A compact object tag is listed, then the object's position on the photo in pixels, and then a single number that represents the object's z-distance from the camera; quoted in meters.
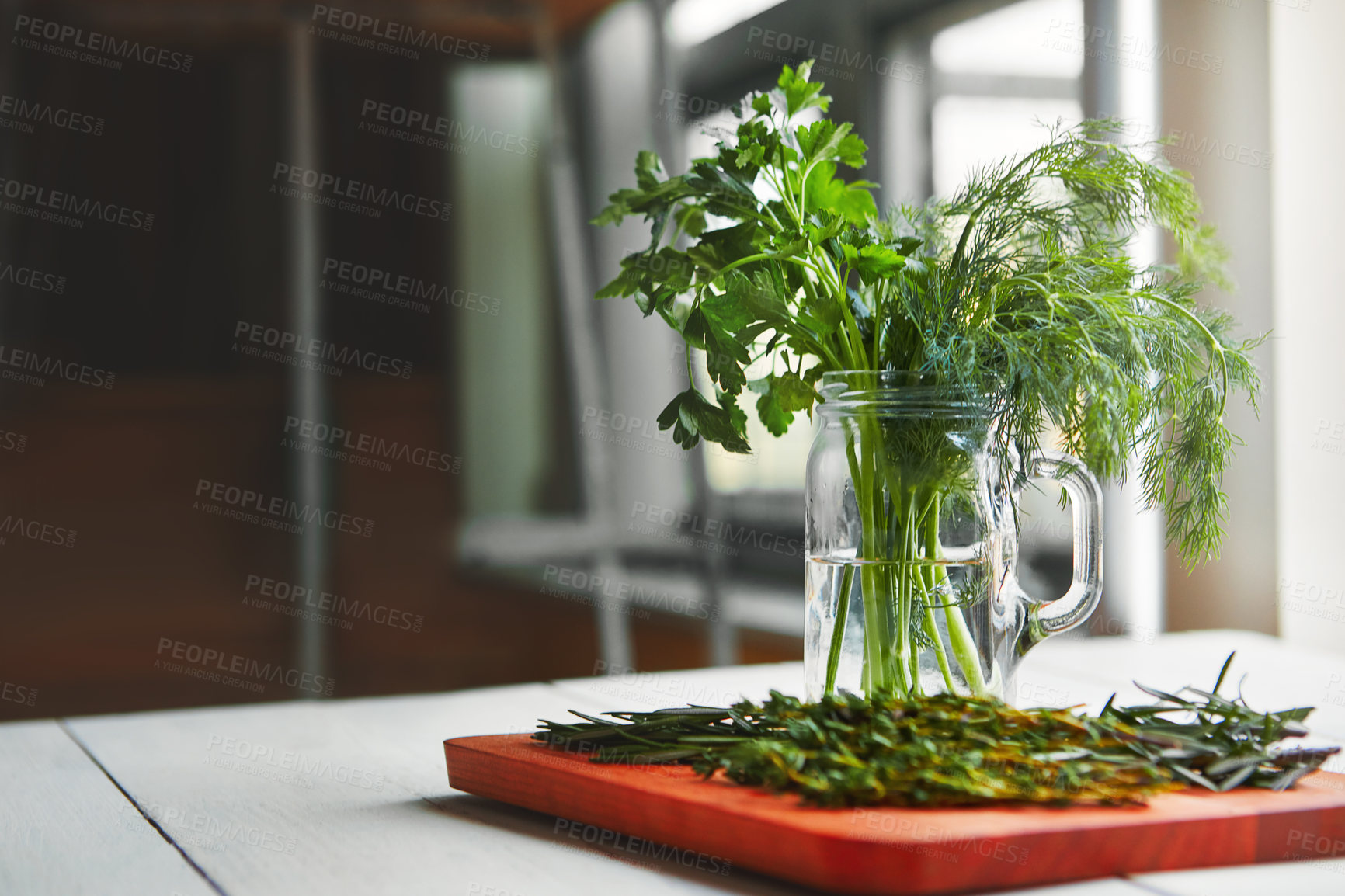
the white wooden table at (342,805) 1.13
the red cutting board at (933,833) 1.09
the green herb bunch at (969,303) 1.21
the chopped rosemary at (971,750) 1.12
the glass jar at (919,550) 1.22
